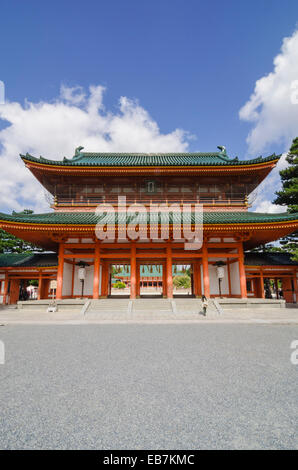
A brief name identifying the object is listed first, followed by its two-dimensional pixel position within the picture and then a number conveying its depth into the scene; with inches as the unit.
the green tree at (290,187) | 771.4
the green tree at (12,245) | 1050.3
